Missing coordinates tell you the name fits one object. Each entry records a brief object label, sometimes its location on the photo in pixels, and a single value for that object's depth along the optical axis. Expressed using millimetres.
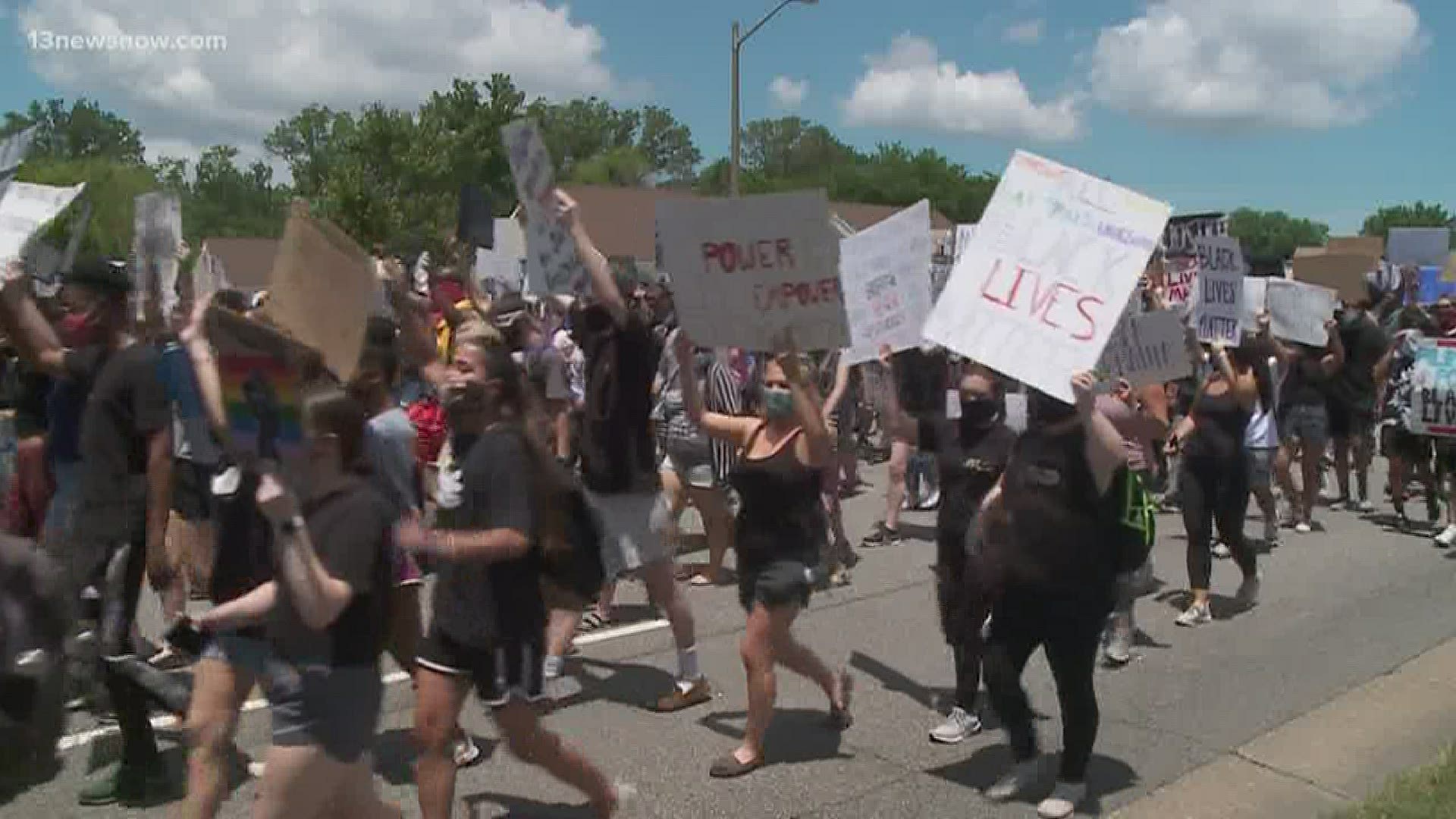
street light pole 24703
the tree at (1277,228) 81062
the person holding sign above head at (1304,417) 10797
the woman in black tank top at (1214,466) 7730
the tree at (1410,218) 95938
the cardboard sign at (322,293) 3402
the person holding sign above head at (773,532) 5047
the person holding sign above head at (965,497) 5438
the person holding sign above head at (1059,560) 4613
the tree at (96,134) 72188
